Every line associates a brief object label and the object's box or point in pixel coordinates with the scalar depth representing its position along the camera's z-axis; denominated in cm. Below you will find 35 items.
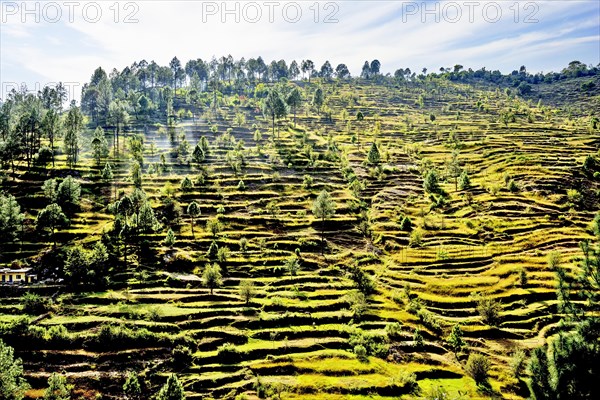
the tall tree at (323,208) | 10031
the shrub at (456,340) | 6600
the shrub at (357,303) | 7271
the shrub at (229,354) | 6109
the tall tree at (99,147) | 13660
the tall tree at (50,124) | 13465
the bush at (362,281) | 8075
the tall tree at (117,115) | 16280
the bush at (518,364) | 5976
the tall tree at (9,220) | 8606
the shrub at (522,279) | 8069
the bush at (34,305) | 6775
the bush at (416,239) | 9925
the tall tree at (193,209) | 10138
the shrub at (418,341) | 6588
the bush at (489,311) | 7231
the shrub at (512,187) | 12400
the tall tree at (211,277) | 7556
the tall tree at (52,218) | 8788
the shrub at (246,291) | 7369
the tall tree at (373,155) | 14962
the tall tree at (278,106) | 18800
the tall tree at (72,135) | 12850
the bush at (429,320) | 7135
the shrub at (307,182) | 13175
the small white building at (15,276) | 7588
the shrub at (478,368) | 5897
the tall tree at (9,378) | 4647
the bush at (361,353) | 6216
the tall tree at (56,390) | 4850
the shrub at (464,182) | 12694
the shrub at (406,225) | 10812
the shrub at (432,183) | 12819
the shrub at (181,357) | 5942
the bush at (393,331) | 6819
